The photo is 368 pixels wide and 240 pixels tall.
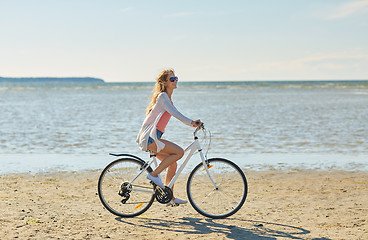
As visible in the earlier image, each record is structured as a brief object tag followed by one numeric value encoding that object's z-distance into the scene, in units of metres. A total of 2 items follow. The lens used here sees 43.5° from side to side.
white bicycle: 6.07
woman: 5.85
